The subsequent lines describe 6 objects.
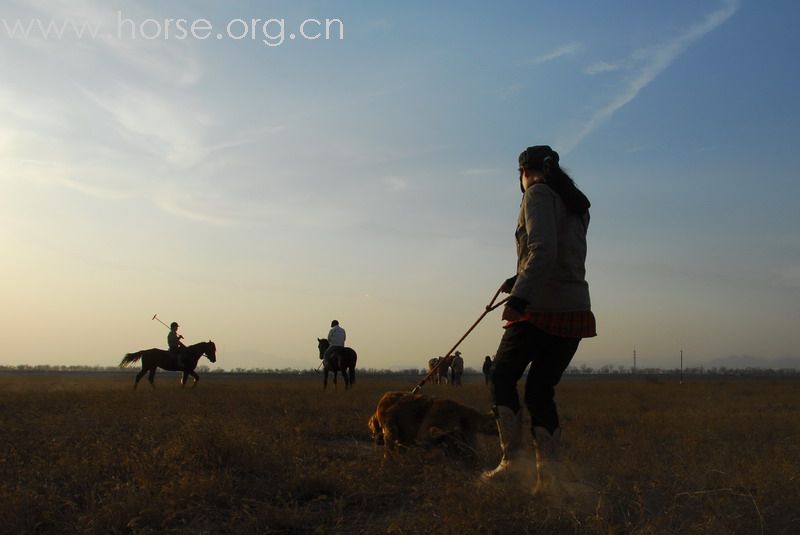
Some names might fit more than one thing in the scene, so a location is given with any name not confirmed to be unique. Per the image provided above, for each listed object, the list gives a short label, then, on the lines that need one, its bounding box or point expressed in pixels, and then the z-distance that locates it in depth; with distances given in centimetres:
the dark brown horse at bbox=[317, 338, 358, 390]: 2073
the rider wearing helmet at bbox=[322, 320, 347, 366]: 2097
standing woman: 457
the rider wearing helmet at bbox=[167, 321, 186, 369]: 2306
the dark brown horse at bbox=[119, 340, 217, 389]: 2288
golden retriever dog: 576
